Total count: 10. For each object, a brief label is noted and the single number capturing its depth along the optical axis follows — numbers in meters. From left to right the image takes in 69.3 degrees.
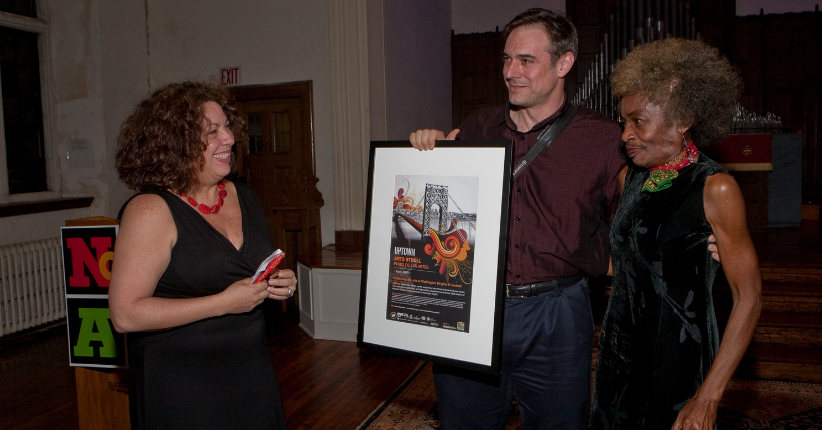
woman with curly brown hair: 1.59
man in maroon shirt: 1.85
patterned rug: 3.36
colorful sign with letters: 2.54
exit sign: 6.32
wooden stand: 2.68
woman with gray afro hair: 1.54
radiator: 5.42
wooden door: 5.86
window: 5.93
